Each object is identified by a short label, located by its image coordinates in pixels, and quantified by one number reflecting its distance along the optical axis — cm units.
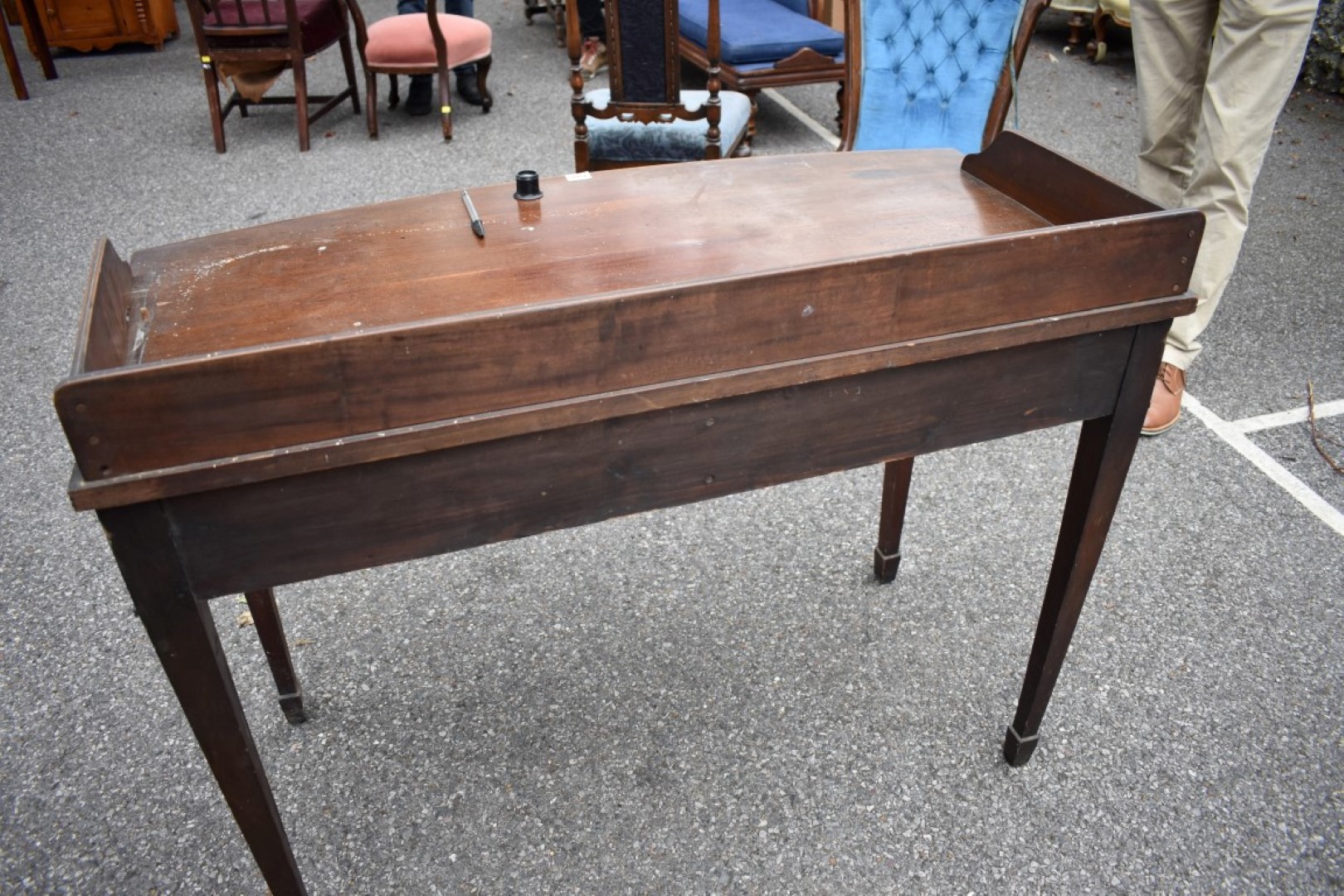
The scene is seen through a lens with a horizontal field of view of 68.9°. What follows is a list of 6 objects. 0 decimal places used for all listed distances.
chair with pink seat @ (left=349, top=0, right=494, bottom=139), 485
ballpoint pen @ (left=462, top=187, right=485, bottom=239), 162
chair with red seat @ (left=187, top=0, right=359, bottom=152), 462
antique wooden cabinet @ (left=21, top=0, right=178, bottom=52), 630
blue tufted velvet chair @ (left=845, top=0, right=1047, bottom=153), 318
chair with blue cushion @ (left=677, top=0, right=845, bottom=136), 473
